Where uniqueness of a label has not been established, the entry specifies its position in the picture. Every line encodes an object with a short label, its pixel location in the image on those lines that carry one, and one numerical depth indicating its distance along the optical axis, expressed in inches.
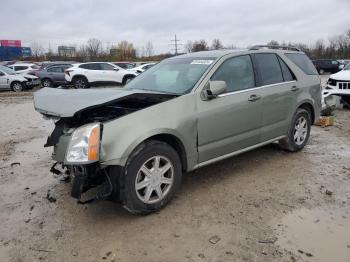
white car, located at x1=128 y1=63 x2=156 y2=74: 893.0
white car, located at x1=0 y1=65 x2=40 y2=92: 847.7
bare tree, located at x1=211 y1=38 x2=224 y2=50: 2698.6
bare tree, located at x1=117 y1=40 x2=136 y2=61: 2764.3
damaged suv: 139.9
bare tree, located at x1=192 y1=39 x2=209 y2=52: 2411.2
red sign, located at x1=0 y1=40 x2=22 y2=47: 2942.9
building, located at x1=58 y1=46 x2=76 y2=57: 2945.4
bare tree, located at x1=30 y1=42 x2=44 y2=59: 2896.7
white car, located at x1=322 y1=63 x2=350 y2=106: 417.3
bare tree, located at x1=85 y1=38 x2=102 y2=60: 2867.9
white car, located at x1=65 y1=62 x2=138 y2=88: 839.7
